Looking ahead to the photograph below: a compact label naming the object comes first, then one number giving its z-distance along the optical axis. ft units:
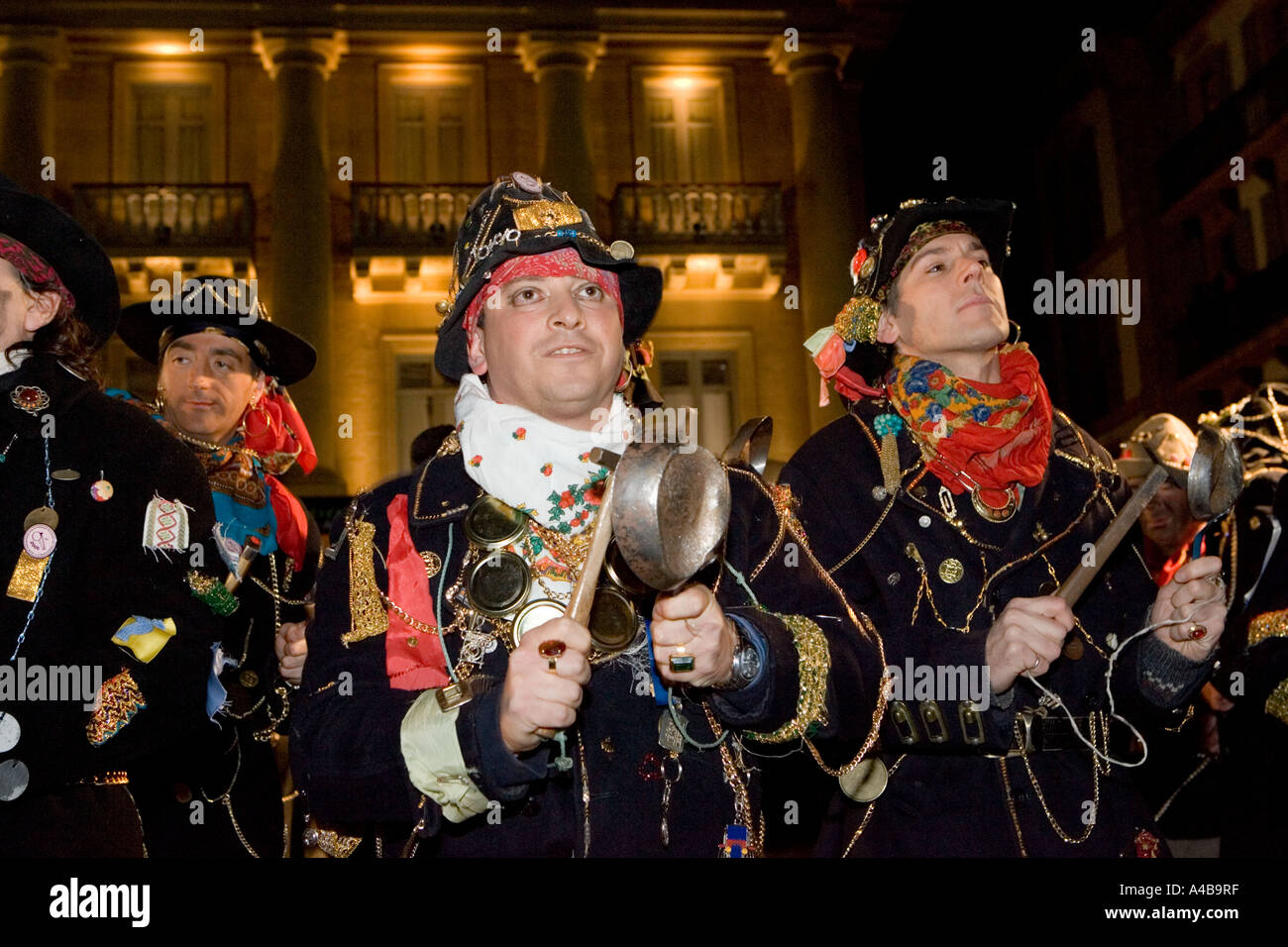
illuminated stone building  66.80
